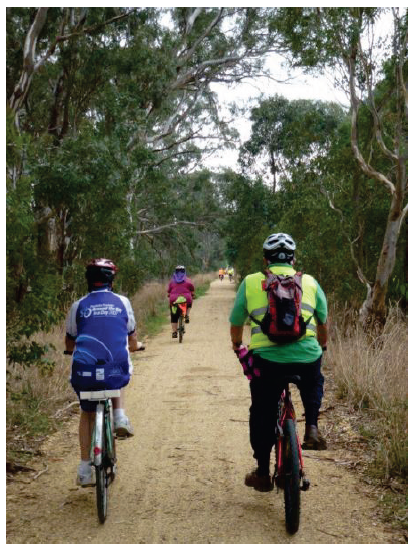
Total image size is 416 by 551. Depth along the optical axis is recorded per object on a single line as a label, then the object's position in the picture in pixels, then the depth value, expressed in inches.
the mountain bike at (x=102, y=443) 162.1
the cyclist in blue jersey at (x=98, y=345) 169.8
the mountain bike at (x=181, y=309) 553.0
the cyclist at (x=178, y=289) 557.9
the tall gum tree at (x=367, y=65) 414.3
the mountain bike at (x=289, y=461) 153.4
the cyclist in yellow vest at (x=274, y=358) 164.5
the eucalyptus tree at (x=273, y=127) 1096.2
